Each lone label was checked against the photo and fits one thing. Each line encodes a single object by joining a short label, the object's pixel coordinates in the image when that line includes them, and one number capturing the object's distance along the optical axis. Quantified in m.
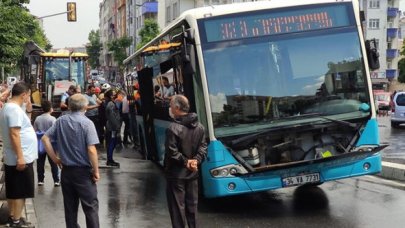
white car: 26.05
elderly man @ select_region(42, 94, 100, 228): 5.85
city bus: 7.70
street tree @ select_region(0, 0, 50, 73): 17.28
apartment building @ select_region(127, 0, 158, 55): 76.56
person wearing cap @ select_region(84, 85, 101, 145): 15.47
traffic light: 33.81
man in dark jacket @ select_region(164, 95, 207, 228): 6.07
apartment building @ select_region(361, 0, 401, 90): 74.81
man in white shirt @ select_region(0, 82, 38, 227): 6.52
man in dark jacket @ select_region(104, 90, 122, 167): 12.73
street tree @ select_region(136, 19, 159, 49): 60.84
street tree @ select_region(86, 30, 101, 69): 133.50
